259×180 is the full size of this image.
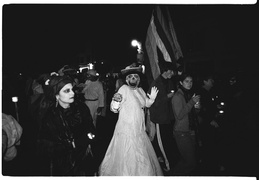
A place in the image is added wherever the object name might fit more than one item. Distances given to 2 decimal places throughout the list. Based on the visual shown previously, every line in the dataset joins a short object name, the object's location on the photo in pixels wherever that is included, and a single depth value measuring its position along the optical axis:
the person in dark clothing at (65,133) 2.94
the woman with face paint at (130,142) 3.74
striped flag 5.62
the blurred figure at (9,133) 2.75
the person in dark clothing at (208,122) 4.69
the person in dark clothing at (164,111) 4.54
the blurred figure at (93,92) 6.93
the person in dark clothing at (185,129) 3.85
